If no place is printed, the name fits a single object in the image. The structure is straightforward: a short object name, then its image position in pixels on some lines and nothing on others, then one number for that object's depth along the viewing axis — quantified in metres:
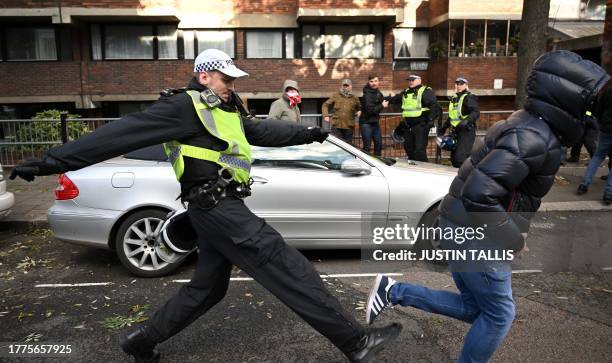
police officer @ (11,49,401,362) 2.67
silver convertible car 4.91
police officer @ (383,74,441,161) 8.96
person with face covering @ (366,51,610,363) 2.36
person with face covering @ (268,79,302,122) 7.41
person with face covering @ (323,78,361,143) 9.80
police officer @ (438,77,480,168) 8.36
